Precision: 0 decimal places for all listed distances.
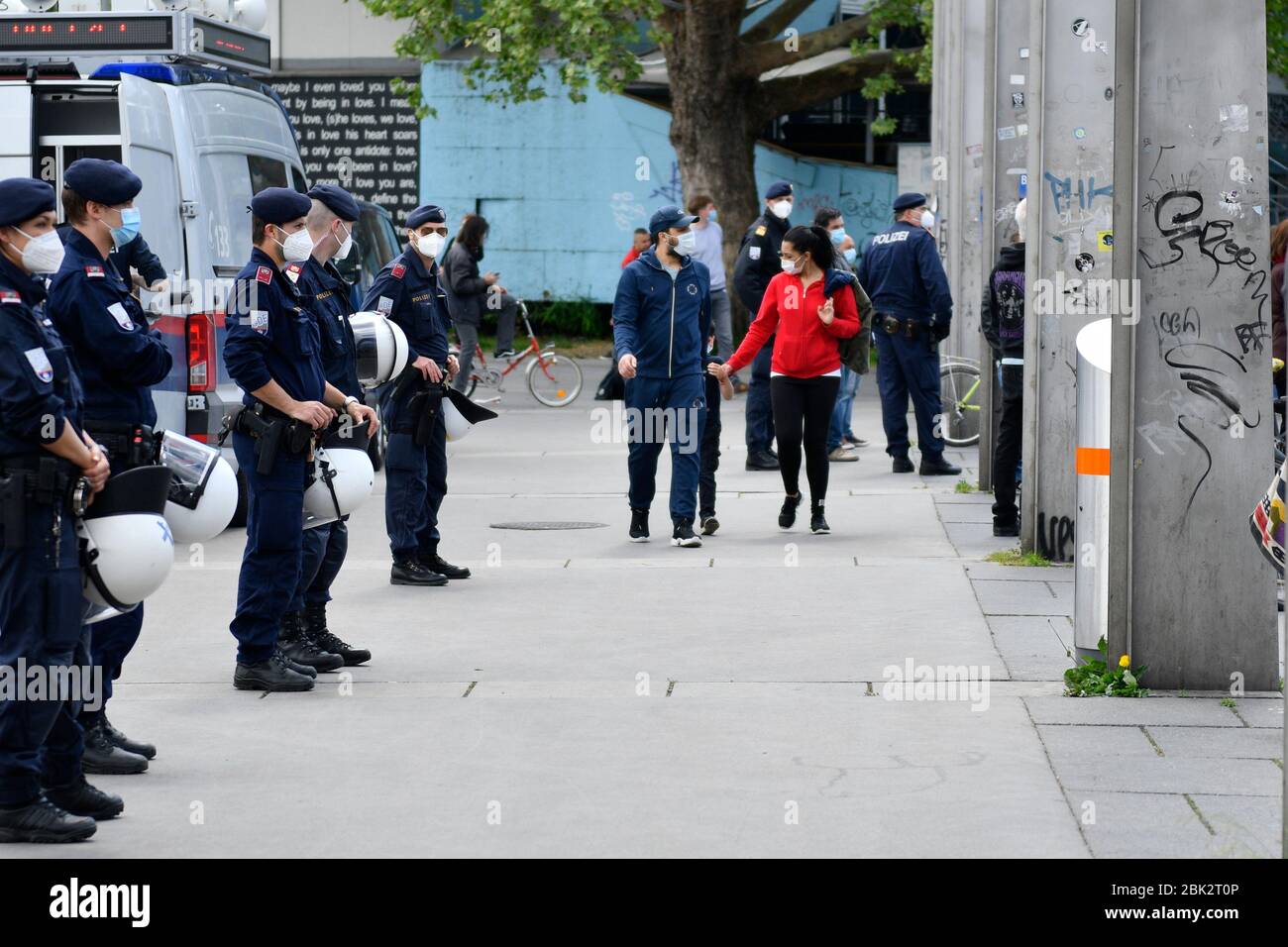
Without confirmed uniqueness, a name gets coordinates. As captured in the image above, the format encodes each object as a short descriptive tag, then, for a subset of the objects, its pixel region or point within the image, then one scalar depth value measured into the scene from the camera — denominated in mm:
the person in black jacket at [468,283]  17422
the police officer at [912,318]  14508
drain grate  12211
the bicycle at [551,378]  20641
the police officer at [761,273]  14680
